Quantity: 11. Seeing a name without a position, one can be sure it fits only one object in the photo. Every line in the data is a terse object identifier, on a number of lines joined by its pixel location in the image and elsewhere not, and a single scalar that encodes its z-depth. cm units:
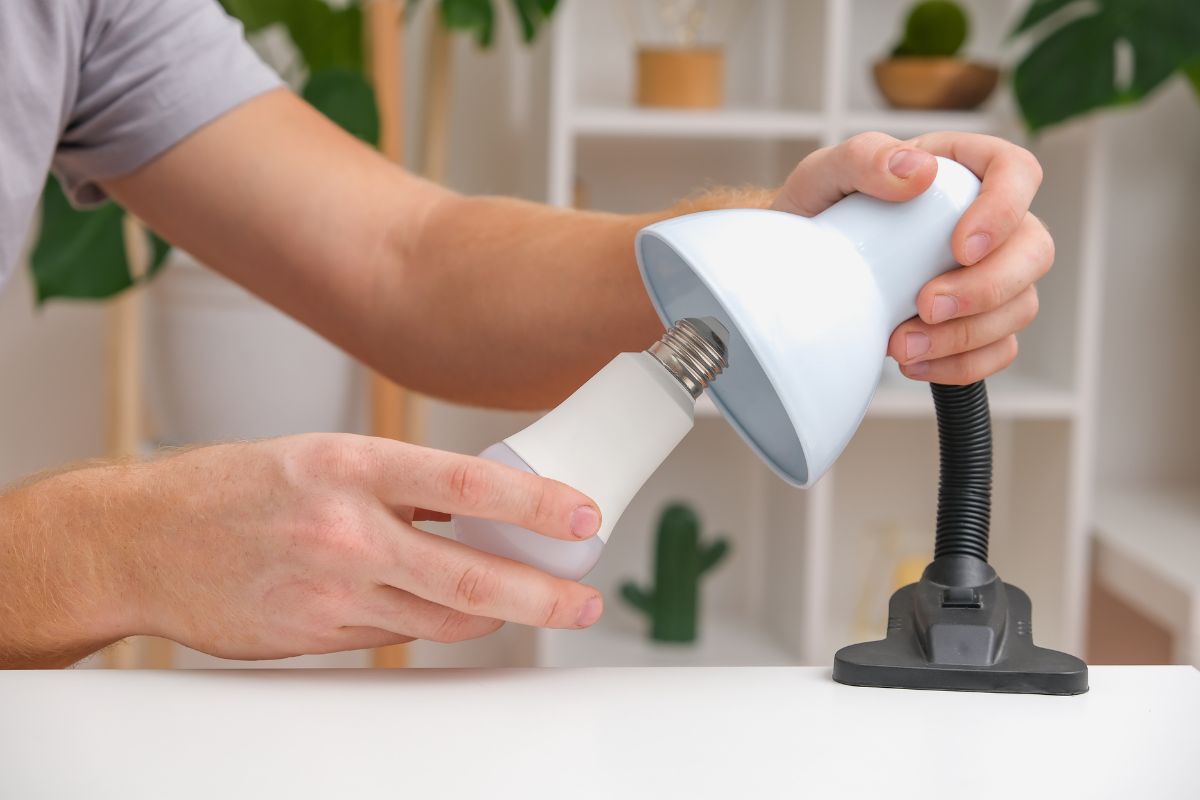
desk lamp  97
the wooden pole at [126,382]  234
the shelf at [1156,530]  208
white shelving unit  228
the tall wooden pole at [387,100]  229
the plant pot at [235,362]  227
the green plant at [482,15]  209
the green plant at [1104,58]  208
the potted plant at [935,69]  230
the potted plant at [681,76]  232
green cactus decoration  250
